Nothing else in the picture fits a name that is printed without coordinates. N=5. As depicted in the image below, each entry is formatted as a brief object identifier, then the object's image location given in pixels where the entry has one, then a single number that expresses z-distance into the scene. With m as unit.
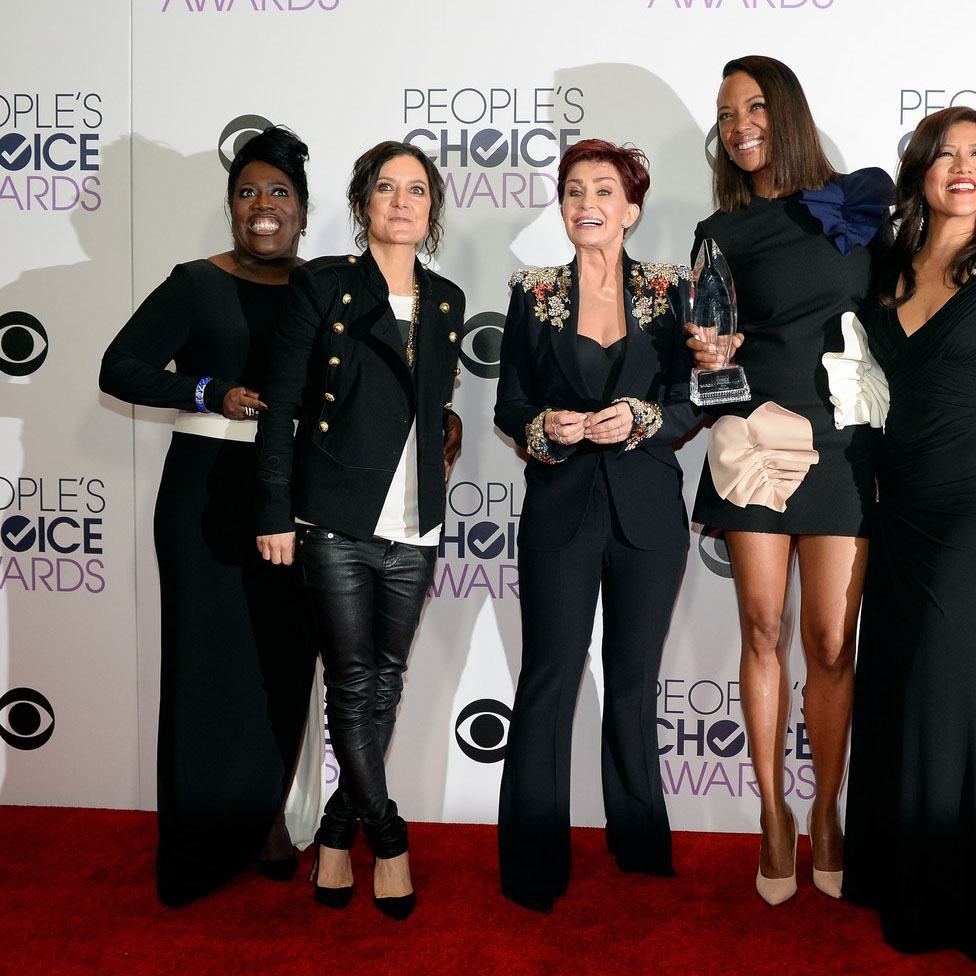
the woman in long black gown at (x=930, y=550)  2.42
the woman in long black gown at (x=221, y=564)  2.69
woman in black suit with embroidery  2.63
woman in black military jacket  2.48
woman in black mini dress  2.60
